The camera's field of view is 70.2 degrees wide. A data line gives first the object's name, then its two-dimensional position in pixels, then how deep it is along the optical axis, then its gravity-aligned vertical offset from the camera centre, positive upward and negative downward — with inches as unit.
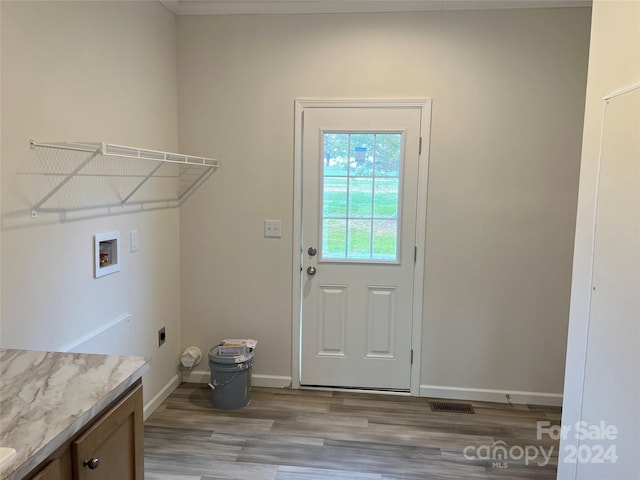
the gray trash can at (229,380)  114.1 -45.4
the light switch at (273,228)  122.7 -7.3
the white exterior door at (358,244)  117.5 -10.8
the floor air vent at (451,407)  116.9 -52.3
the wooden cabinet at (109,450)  43.9 -26.8
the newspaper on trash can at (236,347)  119.8 -38.7
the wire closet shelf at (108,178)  73.8 +4.1
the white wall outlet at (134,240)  101.8 -9.5
